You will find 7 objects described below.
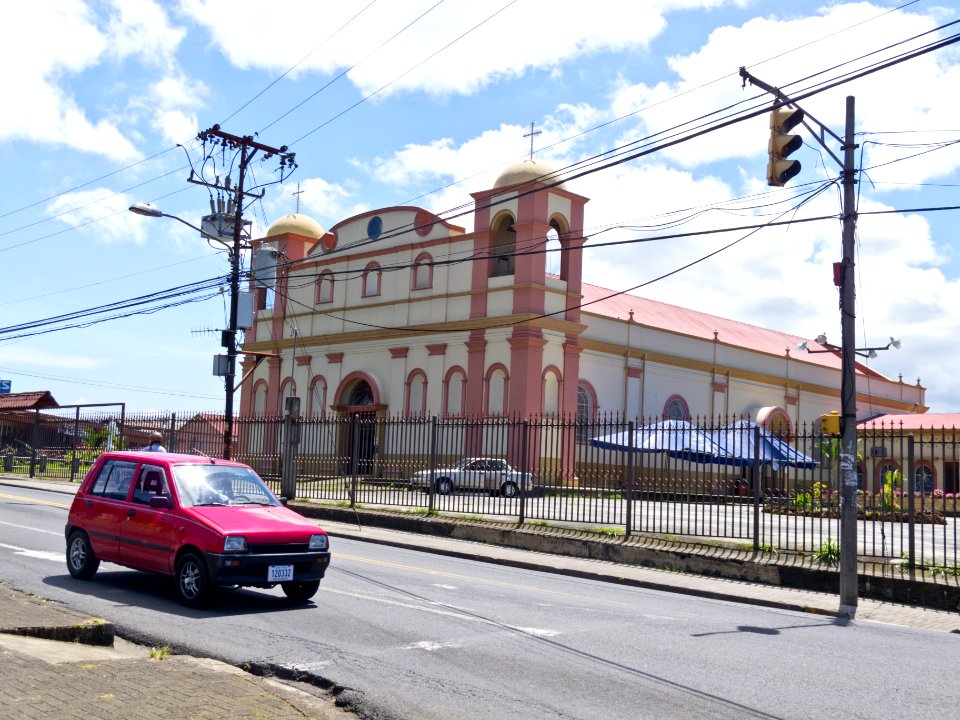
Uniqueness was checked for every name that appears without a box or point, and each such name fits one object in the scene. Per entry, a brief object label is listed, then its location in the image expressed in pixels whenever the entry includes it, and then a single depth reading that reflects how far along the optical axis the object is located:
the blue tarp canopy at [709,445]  17.00
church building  37.03
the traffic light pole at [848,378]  13.10
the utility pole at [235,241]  26.22
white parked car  21.14
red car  10.17
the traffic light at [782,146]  12.45
